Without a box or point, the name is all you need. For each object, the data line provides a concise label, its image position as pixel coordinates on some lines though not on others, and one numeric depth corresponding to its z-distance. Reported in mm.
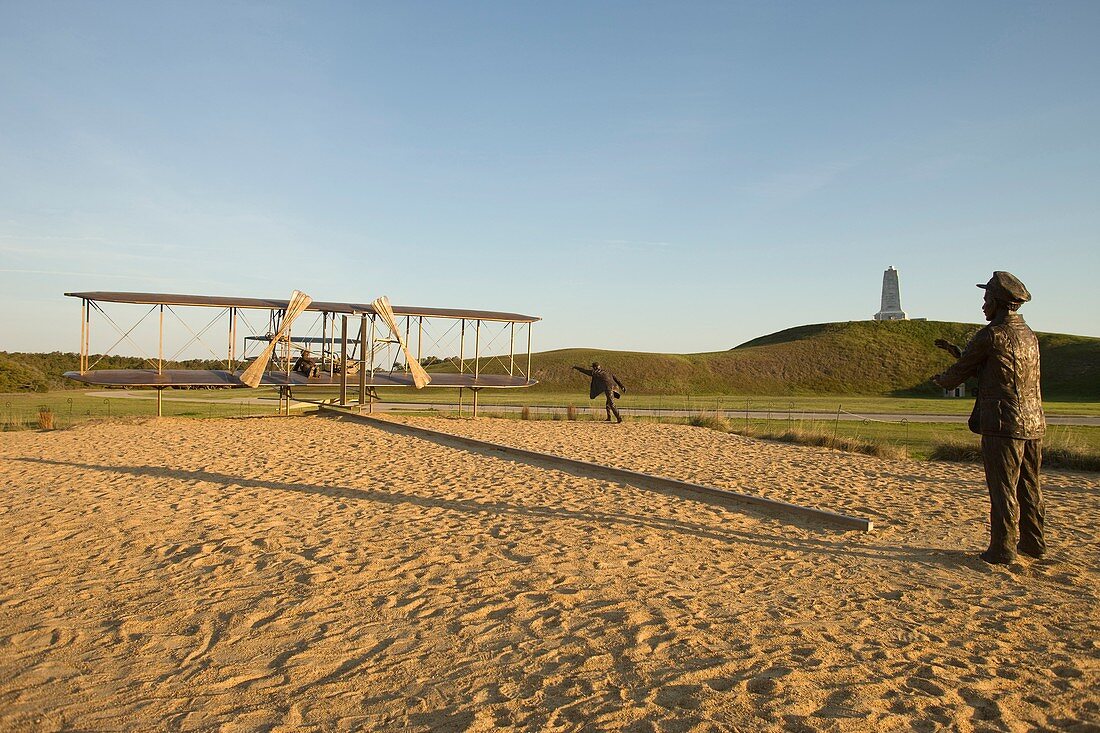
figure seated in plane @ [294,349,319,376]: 26609
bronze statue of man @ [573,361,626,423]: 25266
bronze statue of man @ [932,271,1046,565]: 6926
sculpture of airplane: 22609
